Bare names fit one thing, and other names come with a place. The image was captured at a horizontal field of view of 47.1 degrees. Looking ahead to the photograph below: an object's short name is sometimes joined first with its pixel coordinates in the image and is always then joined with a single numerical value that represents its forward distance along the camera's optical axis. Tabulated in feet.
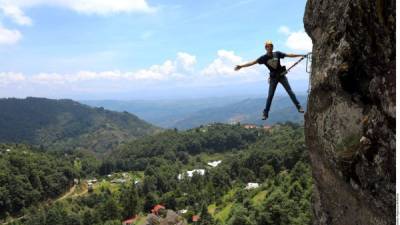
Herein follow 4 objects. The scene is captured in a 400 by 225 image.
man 45.62
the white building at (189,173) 467.44
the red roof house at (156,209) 308.99
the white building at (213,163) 575.79
